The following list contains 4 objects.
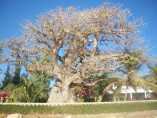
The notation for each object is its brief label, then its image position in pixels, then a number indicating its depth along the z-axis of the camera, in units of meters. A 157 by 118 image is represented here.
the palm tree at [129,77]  13.72
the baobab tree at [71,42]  12.89
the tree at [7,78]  24.75
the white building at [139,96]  28.59
